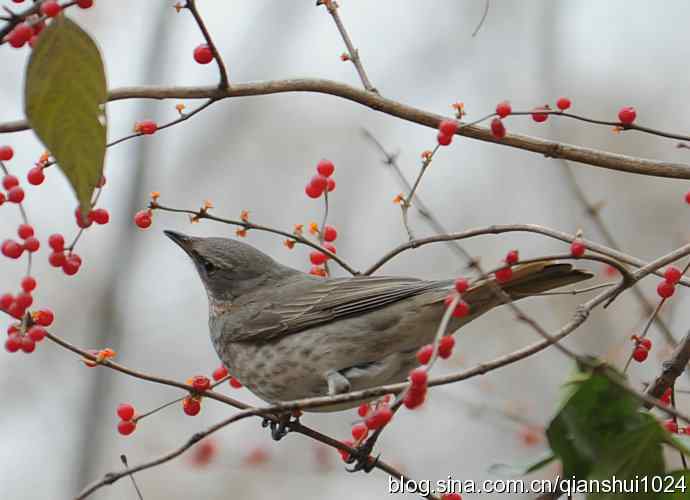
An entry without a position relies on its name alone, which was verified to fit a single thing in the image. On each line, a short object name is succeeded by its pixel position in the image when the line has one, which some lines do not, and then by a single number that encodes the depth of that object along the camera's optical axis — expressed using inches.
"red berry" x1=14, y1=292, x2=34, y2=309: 251.9
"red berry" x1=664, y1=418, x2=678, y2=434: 256.7
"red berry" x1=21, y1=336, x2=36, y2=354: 252.1
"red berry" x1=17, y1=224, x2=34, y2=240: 277.6
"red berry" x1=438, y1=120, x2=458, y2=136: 278.1
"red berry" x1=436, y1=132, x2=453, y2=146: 279.3
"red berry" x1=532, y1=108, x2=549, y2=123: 281.7
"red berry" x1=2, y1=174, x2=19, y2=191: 276.7
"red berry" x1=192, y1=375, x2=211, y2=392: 265.3
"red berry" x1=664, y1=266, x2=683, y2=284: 280.2
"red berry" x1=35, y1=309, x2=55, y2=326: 269.0
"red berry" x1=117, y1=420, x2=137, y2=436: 286.7
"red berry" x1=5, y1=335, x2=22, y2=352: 254.0
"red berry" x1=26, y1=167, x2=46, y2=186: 288.0
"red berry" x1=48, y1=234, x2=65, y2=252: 282.2
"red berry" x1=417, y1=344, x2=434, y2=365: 227.6
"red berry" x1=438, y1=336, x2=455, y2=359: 239.6
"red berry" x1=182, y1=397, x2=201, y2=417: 284.3
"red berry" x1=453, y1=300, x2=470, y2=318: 244.9
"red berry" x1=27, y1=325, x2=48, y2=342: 247.8
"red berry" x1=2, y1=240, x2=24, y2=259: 272.5
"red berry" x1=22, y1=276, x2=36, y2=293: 255.3
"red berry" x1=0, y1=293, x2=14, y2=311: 252.2
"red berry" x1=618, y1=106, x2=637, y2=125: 300.8
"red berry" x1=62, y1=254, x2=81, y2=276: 279.9
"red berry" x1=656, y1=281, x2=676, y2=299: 280.2
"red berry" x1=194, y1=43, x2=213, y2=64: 291.4
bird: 389.4
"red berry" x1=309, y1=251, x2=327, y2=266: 359.3
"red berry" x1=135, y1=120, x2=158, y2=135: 295.9
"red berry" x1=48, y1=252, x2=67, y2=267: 278.7
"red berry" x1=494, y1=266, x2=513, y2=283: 253.8
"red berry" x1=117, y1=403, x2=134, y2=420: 292.2
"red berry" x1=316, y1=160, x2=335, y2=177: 353.4
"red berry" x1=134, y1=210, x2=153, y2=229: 314.7
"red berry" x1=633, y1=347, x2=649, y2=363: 277.1
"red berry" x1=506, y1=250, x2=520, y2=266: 230.8
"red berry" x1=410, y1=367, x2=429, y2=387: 209.5
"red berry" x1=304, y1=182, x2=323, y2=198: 353.1
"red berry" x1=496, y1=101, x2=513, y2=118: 281.9
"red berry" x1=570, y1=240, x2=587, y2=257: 252.7
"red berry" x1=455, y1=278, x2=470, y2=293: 231.9
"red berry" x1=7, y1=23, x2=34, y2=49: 233.1
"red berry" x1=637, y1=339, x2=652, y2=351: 273.7
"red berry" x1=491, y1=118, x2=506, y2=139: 270.4
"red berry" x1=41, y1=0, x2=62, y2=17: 210.4
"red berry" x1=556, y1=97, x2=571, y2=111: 311.2
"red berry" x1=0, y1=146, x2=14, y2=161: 283.9
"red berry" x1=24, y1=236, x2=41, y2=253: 273.3
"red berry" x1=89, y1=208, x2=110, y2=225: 280.3
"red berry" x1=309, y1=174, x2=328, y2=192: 351.9
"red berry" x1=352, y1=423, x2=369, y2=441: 320.5
